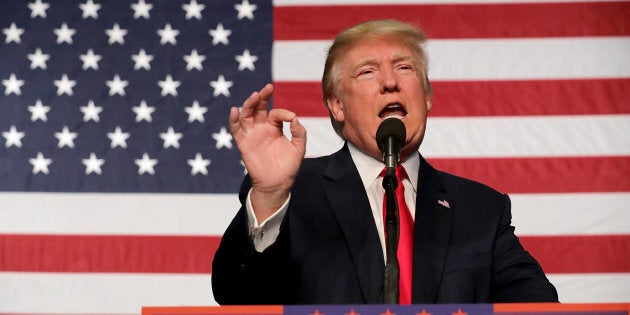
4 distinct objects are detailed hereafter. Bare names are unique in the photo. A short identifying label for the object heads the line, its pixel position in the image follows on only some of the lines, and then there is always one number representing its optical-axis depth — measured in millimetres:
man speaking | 5001
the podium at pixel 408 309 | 4767
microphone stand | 4857
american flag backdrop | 6063
